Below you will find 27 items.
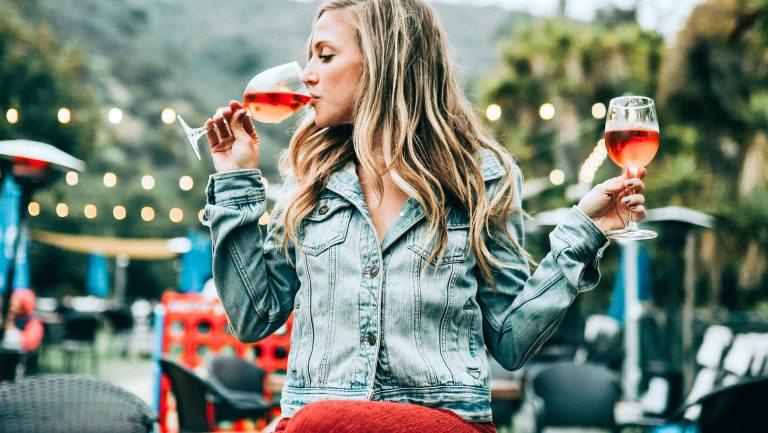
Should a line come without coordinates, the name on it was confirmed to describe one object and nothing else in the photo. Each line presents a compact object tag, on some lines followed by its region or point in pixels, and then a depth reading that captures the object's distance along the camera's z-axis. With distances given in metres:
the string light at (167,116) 7.11
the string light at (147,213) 27.33
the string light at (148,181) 11.74
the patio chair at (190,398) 4.32
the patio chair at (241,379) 5.26
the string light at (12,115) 7.13
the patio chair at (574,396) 5.40
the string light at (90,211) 24.07
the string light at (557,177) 14.35
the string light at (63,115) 7.89
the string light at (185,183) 10.50
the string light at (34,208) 17.73
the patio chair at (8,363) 5.19
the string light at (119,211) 24.95
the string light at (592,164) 11.41
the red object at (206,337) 6.61
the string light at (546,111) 8.78
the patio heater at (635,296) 8.41
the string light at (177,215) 22.00
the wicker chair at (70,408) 2.10
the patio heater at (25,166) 5.34
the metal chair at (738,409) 3.55
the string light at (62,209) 20.52
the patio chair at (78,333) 13.11
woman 1.58
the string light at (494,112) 8.12
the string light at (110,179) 11.34
